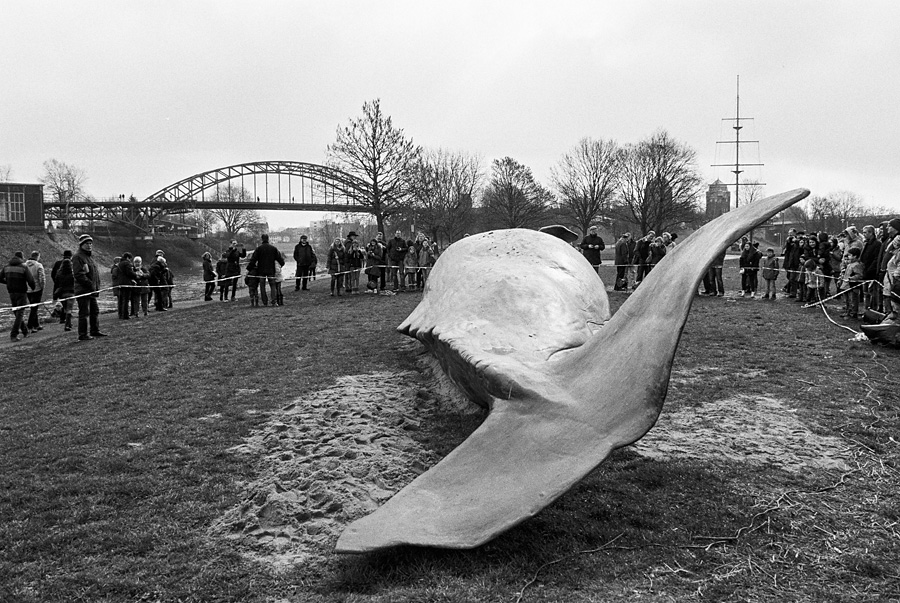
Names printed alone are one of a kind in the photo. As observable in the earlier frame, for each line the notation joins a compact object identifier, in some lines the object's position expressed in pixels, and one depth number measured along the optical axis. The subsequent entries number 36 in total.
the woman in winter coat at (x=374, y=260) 19.31
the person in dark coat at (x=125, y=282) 15.78
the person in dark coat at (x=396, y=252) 20.33
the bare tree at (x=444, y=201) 47.56
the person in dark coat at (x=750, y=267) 17.62
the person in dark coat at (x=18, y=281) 13.15
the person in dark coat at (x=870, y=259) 12.68
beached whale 3.06
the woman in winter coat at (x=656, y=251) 18.54
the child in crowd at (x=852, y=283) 12.84
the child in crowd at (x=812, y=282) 15.79
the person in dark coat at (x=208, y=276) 20.33
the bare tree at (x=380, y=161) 37.34
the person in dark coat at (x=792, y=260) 17.75
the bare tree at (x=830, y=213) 60.06
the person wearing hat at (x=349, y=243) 19.64
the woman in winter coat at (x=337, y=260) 19.91
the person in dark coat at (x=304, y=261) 21.65
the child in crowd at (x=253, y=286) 17.09
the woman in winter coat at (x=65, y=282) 12.82
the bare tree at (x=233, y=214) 92.38
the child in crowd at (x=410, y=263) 20.41
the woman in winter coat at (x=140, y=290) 16.20
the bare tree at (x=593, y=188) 56.66
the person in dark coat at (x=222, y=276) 19.38
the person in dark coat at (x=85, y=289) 12.05
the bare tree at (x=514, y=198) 54.16
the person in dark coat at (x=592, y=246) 19.53
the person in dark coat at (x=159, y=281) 17.36
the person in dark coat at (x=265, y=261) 16.92
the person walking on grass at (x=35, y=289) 14.06
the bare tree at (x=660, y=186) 53.41
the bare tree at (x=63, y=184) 84.62
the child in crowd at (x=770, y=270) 17.33
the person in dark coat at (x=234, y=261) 19.78
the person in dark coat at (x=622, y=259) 19.47
